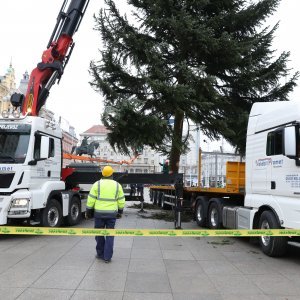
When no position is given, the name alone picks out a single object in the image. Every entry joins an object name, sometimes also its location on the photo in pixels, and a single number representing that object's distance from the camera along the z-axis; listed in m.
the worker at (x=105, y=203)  7.45
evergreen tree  16.00
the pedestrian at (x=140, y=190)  17.42
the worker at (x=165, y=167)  19.10
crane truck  9.57
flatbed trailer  11.10
